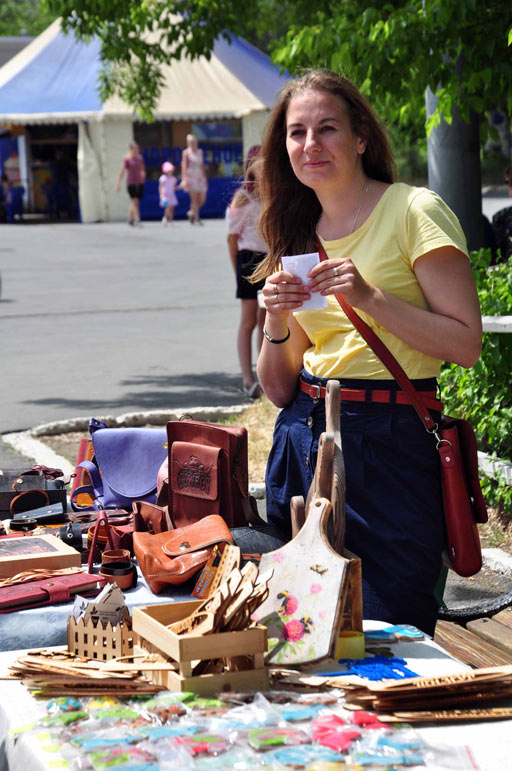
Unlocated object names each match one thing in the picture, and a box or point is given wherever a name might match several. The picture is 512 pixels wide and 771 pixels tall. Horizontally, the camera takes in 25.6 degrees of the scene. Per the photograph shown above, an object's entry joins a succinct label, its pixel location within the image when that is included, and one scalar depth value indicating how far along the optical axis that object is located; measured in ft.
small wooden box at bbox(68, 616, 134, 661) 7.84
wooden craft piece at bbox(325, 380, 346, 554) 7.94
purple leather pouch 13.52
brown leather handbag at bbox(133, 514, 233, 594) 9.99
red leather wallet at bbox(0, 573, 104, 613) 9.57
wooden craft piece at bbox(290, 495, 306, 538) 8.18
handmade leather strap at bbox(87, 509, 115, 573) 10.67
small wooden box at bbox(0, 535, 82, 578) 10.31
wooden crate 7.00
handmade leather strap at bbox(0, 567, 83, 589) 9.96
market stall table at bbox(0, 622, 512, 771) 6.34
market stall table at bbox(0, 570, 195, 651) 9.05
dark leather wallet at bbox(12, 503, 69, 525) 12.64
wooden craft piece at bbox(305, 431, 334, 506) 8.14
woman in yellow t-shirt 9.30
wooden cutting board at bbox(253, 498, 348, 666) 7.43
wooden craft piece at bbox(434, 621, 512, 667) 10.93
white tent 100.48
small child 96.37
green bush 16.92
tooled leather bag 11.43
